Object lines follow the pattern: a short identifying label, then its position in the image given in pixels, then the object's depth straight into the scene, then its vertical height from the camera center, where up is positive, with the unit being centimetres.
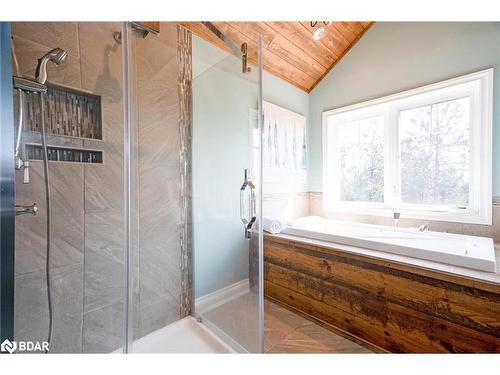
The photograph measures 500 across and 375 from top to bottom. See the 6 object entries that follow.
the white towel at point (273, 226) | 197 -38
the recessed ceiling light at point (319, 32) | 192 +141
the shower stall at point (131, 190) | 96 -3
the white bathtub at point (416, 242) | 118 -41
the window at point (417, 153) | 180 +33
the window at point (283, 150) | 238 +43
